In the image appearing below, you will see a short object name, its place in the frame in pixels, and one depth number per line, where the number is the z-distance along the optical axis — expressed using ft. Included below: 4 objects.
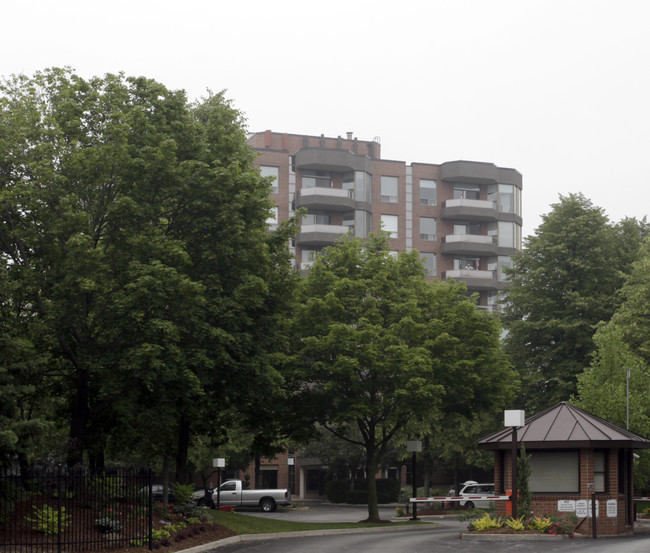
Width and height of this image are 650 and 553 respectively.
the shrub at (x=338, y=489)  229.66
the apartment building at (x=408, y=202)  280.51
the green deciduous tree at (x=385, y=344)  126.21
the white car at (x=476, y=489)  189.67
